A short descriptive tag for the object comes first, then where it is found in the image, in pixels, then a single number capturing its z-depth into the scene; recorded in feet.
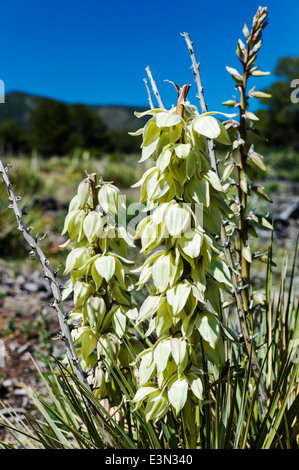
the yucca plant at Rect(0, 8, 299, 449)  2.63
